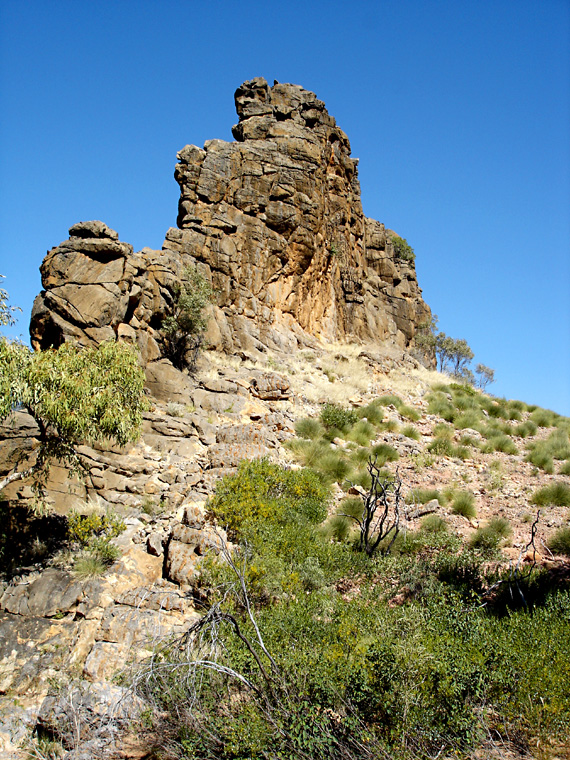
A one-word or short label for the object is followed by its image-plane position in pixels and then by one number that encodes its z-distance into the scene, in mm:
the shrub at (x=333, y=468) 13766
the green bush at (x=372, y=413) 18406
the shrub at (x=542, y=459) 14555
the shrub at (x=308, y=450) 14336
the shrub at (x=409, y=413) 19141
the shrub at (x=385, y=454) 15312
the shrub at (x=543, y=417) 20688
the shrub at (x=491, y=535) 9992
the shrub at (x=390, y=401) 20047
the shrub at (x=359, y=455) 15068
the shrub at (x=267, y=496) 10172
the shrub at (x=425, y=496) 12336
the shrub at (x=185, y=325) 17891
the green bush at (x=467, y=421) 18688
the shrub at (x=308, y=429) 16156
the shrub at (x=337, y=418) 17422
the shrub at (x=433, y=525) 10771
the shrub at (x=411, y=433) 17266
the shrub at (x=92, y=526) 9750
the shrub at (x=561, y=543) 9742
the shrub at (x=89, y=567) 8945
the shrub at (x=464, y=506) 11641
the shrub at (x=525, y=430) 18953
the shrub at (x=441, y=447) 15852
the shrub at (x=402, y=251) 33469
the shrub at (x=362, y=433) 16500
